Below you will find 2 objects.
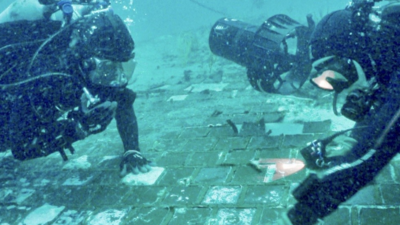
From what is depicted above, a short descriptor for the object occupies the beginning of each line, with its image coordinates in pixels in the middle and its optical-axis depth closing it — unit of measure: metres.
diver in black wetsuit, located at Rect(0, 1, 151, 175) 2.90
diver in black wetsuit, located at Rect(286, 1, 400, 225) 1.77
